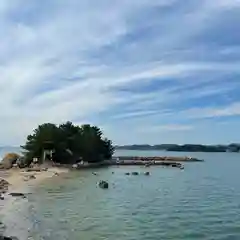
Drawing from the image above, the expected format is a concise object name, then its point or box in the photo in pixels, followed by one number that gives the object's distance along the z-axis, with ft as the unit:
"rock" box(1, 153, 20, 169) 221.50
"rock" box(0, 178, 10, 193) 115.67
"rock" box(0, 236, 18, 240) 52.86
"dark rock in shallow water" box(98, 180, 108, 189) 131.11
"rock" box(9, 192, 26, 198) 105.10
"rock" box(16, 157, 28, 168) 218.17
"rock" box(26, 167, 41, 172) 193.10
